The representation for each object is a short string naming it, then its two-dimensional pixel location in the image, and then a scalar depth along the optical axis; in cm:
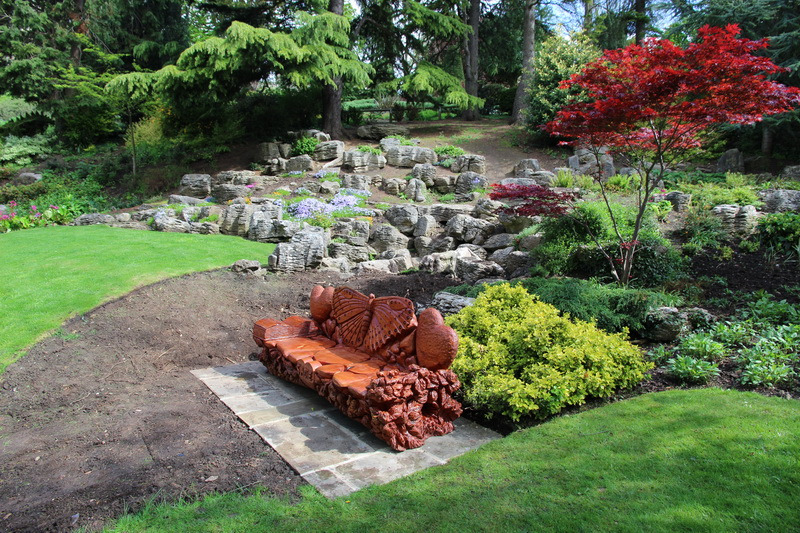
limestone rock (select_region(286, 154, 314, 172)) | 1577
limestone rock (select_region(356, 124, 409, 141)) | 1870
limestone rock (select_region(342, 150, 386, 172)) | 1549
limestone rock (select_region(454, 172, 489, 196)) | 1411
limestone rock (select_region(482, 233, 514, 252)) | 953
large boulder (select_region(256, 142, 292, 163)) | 1667
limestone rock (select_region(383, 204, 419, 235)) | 1150
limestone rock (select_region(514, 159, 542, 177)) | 1454
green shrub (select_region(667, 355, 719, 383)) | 394
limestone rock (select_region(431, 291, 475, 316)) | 557
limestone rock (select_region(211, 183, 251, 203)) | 1377
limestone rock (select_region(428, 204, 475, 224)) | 1170
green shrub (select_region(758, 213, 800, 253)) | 662
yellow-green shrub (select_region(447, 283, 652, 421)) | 361
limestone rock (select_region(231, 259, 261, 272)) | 750
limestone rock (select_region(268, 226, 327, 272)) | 780
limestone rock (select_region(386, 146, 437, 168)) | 1593
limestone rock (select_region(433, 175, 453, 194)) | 1449
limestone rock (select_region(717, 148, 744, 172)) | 1364
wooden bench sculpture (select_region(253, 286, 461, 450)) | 330
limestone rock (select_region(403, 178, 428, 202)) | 1379
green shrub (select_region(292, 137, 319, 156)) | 1691
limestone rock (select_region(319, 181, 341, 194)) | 1384
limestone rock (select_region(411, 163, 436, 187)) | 1462
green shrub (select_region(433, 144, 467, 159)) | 1636
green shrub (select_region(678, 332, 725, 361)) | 422
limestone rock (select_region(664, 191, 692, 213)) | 904
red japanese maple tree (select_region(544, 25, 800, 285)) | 491
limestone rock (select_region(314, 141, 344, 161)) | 1659
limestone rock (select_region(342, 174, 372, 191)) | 1426
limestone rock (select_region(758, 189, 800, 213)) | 795
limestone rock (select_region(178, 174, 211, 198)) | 1458
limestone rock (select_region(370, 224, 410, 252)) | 1041
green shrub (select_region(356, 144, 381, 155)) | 1622
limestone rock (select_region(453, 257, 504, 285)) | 747
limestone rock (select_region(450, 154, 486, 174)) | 1500
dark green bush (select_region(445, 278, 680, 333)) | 489
